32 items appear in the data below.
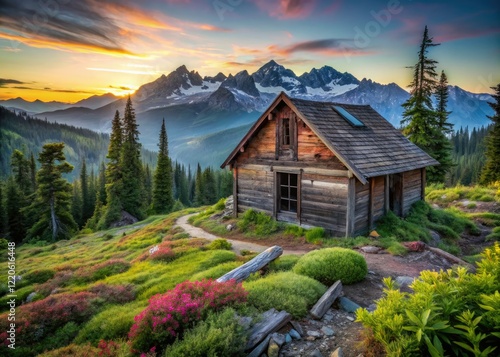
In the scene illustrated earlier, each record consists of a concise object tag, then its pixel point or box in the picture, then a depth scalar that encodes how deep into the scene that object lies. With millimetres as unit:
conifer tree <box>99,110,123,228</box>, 49375
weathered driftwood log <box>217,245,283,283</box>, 9039
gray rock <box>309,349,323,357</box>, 5680
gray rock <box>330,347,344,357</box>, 5456
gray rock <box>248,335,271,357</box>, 5824
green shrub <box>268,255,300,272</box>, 10547
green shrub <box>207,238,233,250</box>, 15066
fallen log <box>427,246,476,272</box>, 12383
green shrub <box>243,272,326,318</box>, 7179
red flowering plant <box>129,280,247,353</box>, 5766
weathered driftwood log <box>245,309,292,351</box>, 5998
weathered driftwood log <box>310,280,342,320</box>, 7254
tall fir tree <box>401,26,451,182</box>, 31672
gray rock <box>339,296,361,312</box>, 7770
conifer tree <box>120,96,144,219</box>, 50750
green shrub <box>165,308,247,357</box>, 5246
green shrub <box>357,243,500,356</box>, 3918
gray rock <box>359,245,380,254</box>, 13219
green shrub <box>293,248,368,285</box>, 9148
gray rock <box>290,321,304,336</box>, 6569
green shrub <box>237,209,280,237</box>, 17875
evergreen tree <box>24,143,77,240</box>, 39312
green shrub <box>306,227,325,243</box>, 15750
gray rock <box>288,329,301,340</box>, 6418
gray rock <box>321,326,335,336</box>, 6553
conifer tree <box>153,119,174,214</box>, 57406
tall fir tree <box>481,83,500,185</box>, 38594
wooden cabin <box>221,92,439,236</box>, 15578
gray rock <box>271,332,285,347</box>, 6043
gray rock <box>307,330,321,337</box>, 6504
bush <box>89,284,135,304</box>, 9594
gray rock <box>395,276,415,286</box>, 9145
